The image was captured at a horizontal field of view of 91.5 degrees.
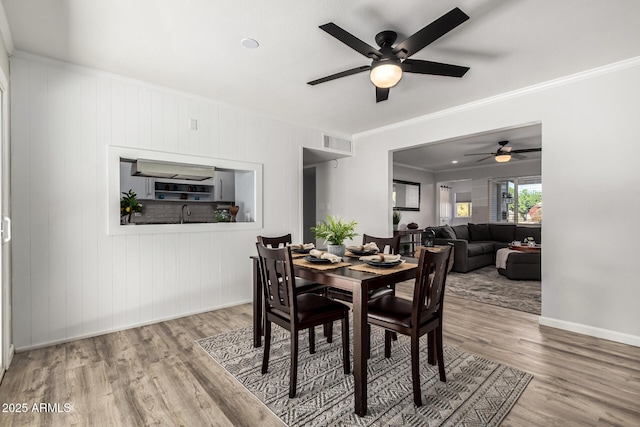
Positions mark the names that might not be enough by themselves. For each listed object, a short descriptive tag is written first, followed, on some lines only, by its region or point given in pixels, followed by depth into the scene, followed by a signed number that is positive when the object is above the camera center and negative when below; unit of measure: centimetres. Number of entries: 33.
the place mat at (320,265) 213 -39
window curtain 966 +19
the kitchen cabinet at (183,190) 736 +50
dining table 179 -44
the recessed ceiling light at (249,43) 243 +133
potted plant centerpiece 252 -19
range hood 331 +45
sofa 602 -66
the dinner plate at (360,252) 266 -36
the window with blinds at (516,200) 784 +26
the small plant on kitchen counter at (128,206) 331 +5
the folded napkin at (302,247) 287 -34
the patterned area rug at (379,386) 177 -118
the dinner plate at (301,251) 279 -37
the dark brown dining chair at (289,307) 198 -67
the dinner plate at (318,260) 227 -37
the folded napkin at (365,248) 269 -33
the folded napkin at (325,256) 221 -34
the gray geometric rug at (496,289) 402 -121
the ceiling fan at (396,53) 190 +110
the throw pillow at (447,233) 650 -48
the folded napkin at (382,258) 219 -34
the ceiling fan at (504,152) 586 +110
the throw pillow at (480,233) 742 -55
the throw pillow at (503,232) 707 -52
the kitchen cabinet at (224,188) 740 +56
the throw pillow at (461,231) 703 -50
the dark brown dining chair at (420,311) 187 -66
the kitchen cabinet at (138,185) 688 +58
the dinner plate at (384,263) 211 -37
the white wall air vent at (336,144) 505 +110
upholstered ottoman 534 -96
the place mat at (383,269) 200 -39
